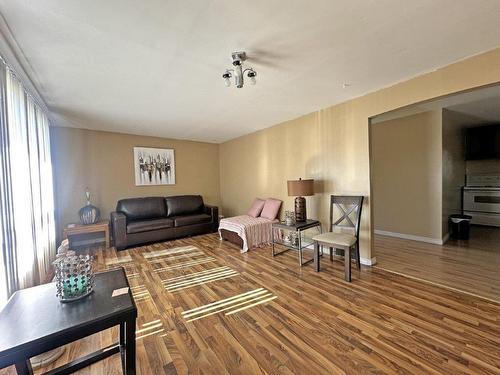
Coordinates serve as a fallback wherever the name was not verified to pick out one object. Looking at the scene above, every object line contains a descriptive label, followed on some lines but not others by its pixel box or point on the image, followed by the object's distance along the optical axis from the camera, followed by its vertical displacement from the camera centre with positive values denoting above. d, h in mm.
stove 4941 -567
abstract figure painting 5223 +456
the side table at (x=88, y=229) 3918 -785
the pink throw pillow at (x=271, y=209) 4469 -576
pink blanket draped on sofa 3962 -895
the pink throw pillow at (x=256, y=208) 4758 -583
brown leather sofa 4266 -762
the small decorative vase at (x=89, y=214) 4320 -549
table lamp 3488 -196
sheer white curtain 1779 -25
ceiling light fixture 2008 +1111
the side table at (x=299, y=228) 3247 -738
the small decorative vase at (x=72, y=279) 1267 -540
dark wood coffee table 969 -667
